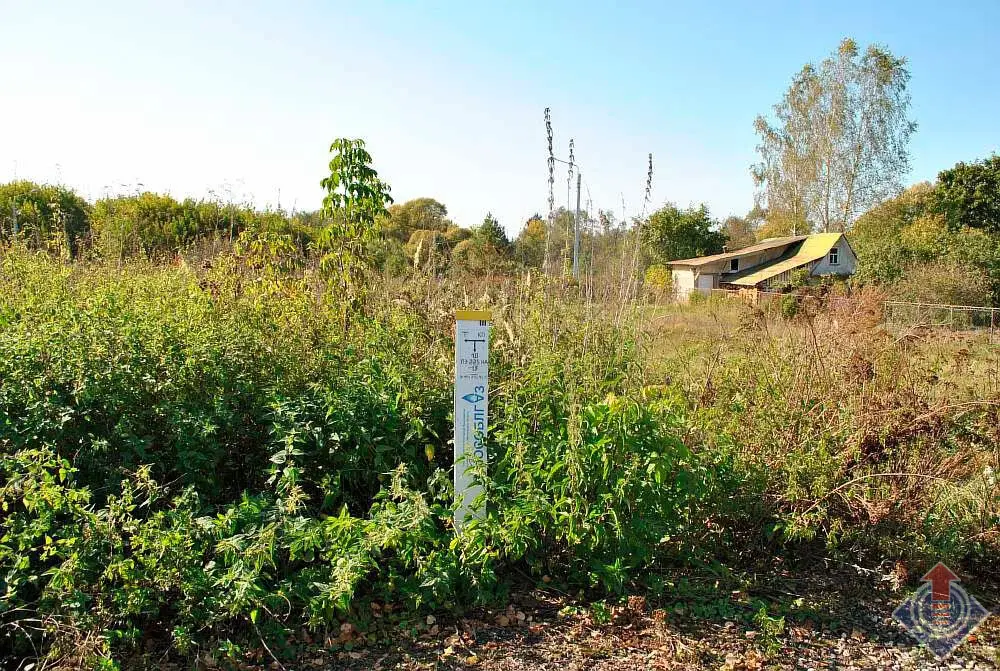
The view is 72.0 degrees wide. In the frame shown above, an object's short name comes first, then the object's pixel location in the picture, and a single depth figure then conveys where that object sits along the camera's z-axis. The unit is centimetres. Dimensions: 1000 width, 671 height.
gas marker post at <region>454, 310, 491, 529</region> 315
